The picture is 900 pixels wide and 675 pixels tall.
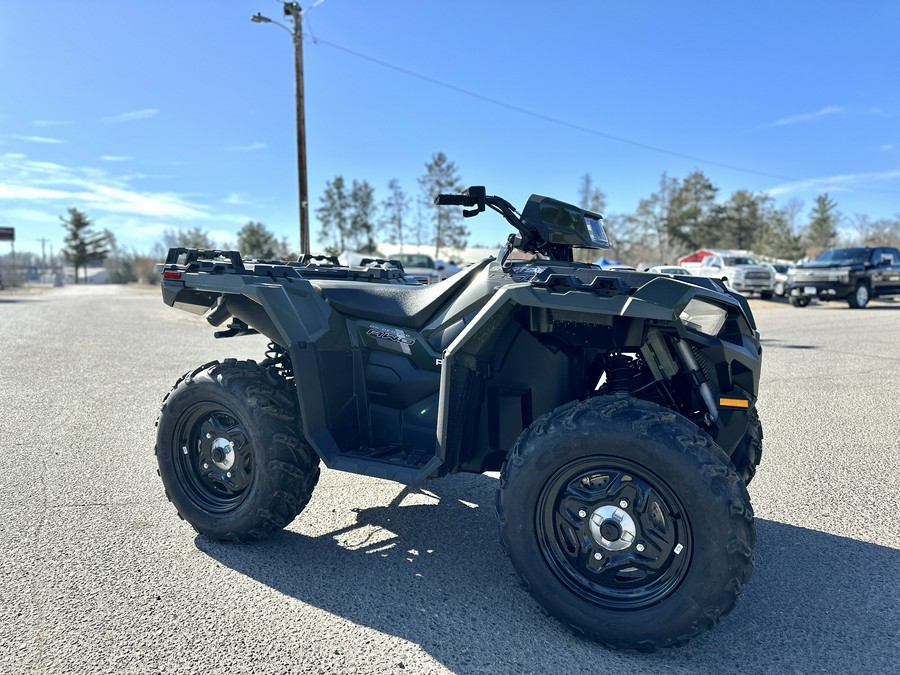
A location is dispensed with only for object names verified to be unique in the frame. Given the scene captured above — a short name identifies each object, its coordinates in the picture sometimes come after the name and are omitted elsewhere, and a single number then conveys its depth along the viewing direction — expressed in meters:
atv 2.50
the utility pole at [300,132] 18.69
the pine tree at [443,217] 45.94
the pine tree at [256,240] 62.12
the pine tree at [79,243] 82.31
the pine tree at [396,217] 52.81
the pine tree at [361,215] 53.50
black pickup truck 20.61
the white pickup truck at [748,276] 27.42
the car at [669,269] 18.25
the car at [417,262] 30.31
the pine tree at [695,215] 69.56
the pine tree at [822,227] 79.88
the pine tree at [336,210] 53.53
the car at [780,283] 27.56
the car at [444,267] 32.64
